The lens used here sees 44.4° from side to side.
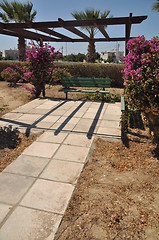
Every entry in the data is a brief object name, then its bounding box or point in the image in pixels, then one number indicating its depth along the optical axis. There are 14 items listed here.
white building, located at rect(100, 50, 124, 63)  76.21
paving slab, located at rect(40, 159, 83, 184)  2.85
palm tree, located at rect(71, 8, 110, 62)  15.12
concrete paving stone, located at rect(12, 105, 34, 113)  6.11
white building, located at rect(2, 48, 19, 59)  81.57
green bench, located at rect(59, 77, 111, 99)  7.60
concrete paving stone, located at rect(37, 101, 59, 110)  6.56
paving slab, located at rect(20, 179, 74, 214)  2.31
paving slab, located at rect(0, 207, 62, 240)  1.92
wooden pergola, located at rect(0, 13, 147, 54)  5.48
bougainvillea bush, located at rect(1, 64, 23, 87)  10.71
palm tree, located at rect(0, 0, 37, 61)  15.09
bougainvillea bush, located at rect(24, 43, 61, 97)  7.27
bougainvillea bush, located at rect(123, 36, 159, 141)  3.38
